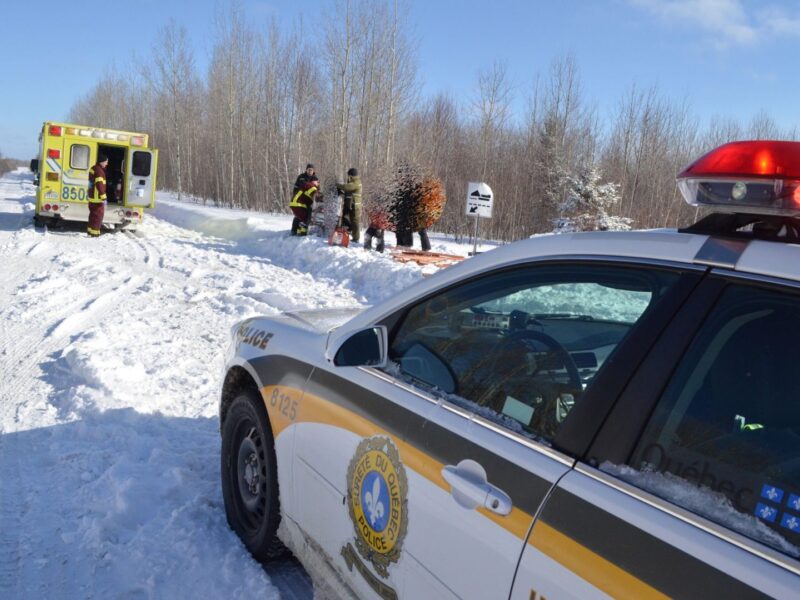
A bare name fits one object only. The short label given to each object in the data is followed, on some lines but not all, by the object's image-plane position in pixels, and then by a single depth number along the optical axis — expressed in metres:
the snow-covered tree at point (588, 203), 26.98
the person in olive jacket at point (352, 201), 15.04
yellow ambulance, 16.25
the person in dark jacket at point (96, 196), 15.52
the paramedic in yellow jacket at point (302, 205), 15.85
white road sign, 13.34
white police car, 1.32
